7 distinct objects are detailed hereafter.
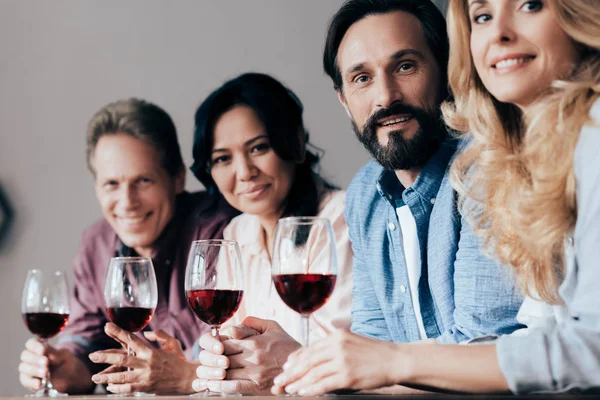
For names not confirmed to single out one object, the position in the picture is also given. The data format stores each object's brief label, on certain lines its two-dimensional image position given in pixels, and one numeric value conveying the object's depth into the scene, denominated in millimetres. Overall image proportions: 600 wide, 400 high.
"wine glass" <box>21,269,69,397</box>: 1749
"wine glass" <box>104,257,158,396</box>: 1551
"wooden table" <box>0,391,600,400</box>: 908
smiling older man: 2787
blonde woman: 1019
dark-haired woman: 2646
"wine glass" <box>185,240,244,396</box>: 1374
